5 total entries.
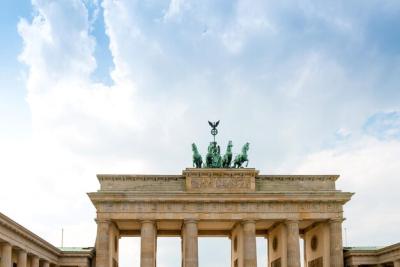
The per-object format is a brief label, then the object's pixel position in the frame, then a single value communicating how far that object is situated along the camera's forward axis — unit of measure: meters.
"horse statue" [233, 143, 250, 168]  58.34
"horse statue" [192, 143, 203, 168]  57.97
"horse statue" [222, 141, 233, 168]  58.19
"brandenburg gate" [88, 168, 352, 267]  54.97
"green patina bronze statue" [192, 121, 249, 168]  58.09
